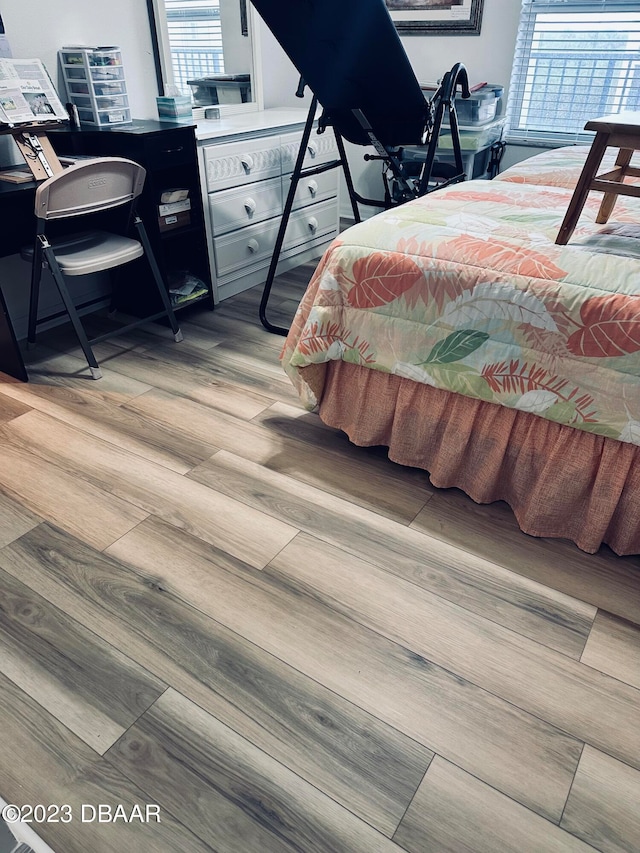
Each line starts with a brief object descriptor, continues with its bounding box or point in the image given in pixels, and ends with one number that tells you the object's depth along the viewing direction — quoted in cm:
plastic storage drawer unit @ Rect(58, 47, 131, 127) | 234
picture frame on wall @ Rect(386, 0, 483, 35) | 319
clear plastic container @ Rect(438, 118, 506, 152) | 303
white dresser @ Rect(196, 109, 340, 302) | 265
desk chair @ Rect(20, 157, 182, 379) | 196
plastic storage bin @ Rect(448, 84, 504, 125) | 299
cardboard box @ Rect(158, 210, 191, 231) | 249
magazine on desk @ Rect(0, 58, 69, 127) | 212
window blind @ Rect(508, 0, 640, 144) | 296
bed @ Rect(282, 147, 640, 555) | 133
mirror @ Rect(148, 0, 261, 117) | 275
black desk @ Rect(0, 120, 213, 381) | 225
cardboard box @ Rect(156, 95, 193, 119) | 248
